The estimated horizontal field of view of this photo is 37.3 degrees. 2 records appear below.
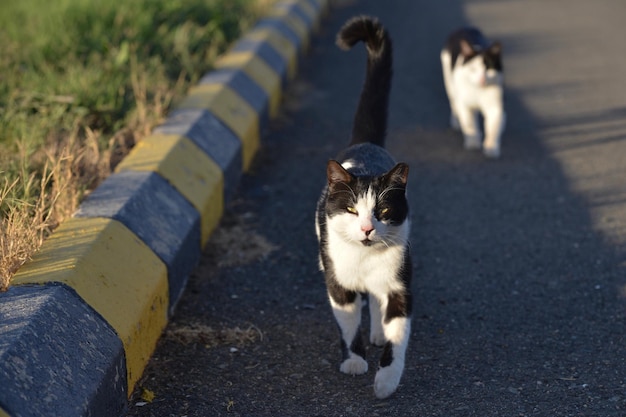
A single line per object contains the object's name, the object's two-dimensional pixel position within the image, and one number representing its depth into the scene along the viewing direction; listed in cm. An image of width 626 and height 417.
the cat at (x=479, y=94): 641
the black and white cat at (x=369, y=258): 362
